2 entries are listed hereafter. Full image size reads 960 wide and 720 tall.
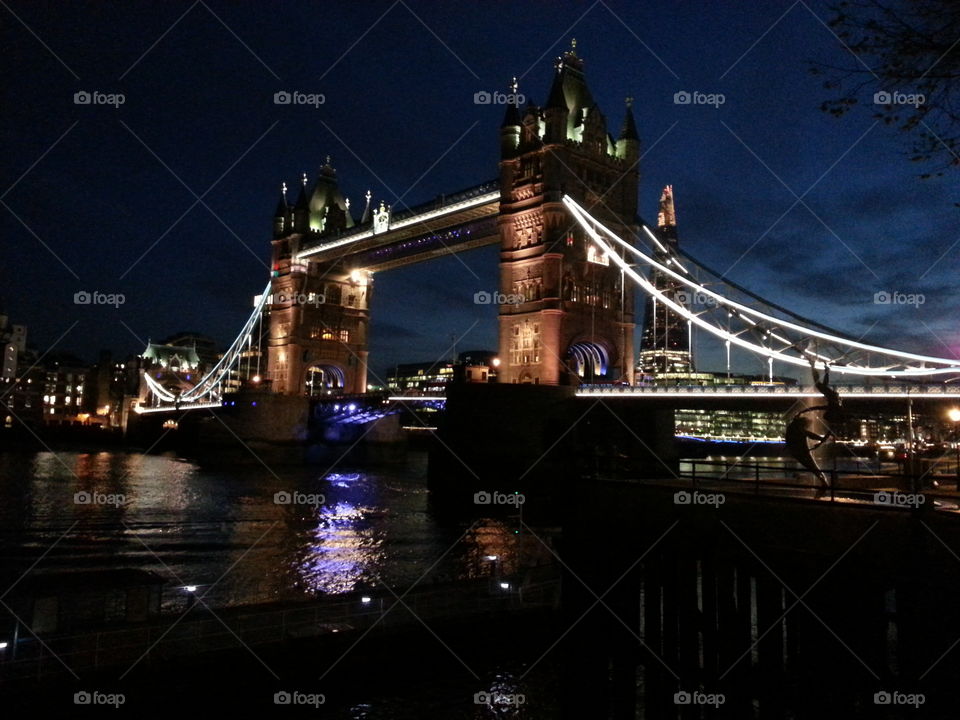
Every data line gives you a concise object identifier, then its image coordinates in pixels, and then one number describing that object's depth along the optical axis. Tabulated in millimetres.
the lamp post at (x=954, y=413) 26544
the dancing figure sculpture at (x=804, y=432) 15602
